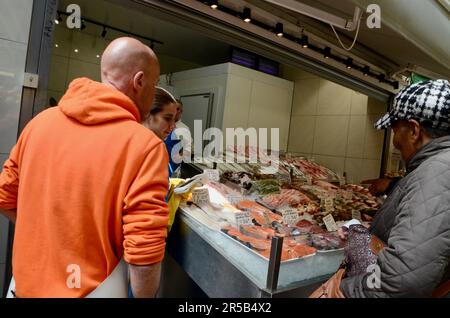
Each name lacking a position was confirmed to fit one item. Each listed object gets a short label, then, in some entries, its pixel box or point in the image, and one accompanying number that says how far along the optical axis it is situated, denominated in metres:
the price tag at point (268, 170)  3.43
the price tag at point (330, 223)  2.01
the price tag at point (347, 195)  3.07
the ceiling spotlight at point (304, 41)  2.79
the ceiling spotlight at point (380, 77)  3.71
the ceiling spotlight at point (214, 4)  2.13
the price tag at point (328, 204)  2.50
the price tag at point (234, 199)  2.28
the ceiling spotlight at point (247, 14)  2.34
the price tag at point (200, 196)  2.06
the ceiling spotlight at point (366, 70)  3.50
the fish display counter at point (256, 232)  1.30
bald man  1.03
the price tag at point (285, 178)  3.36
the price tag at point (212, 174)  2.60
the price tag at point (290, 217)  2.00
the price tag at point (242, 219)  1.83
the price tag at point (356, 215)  2.41
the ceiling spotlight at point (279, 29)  2.59
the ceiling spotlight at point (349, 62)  3.28
